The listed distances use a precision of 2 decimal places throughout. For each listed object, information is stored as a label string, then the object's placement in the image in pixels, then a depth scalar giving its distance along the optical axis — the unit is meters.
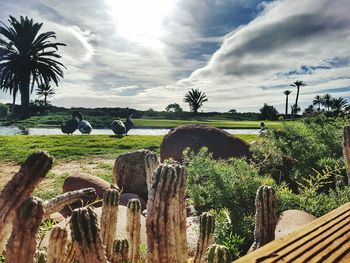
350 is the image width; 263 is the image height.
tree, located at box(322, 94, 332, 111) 88.89
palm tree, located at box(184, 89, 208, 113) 84.62
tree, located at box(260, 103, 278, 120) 68.90
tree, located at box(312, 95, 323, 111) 89.50
